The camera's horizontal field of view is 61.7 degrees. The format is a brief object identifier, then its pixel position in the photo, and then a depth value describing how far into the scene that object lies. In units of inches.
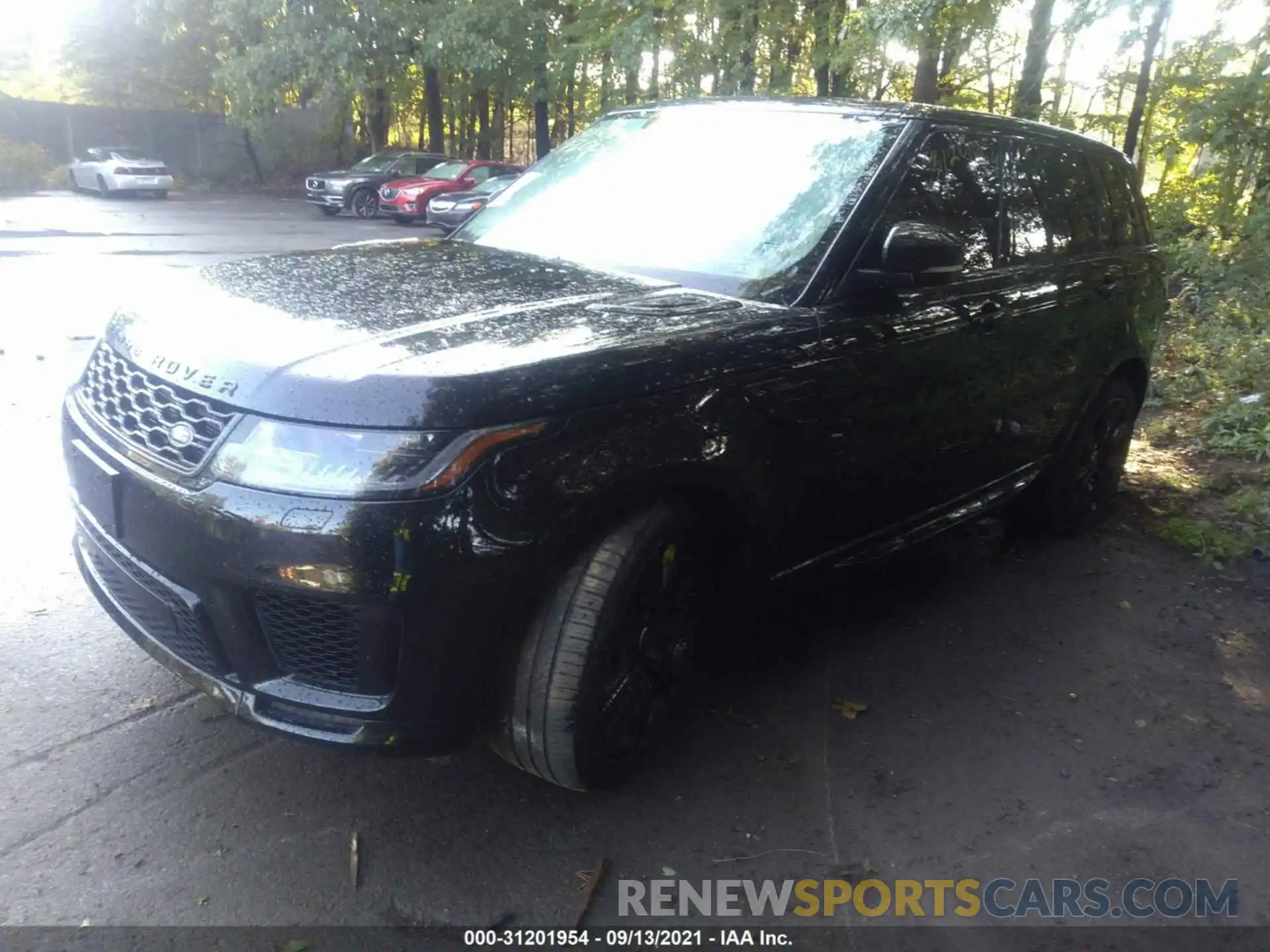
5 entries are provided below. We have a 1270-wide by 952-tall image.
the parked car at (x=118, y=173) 1046.4
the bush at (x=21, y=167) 1087.6
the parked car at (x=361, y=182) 976.3
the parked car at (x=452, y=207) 840.3
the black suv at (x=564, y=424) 89.5
